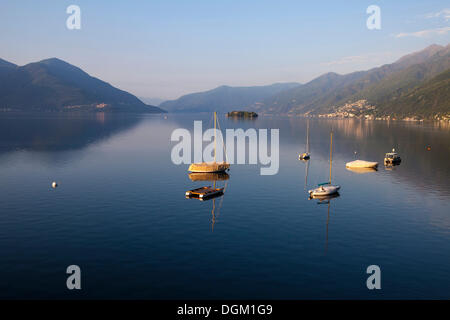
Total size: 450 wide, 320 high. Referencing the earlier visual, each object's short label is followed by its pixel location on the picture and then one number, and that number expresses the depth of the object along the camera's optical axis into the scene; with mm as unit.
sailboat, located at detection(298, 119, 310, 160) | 130375
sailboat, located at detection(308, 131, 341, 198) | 74938
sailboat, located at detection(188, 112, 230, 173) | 99938
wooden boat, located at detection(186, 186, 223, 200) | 72519
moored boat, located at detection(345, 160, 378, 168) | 113438
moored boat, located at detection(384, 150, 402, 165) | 122562
